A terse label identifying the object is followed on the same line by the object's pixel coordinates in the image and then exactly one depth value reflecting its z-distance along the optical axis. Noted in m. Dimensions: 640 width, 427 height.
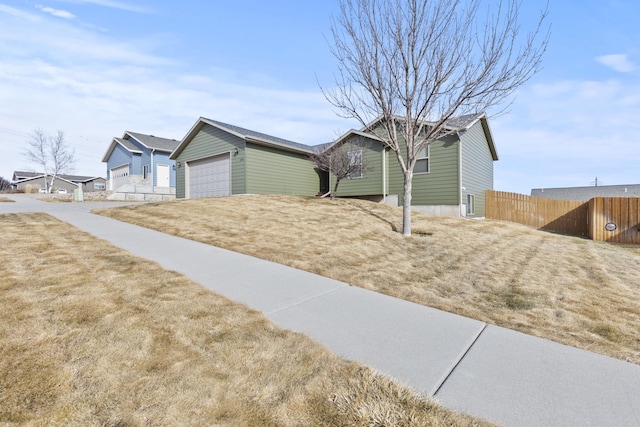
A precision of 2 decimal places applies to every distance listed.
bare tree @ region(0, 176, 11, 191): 41.51
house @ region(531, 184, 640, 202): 31.30
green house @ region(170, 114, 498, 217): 14.12
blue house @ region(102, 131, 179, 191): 25.91
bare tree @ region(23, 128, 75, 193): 38.09
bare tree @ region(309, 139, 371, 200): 15.05
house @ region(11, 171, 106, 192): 48.62
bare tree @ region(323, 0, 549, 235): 7.43
